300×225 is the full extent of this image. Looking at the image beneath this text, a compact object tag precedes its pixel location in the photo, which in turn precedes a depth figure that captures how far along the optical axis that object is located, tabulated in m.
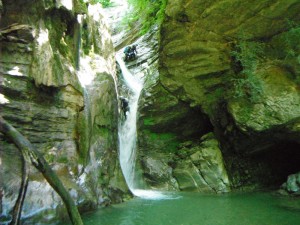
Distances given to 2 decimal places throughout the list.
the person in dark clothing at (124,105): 12.43
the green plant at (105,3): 22.06
